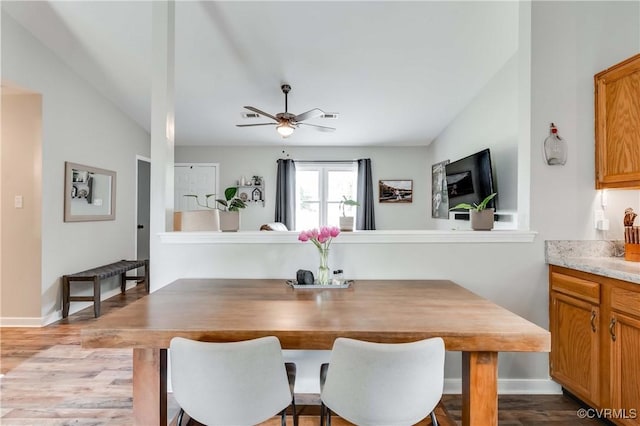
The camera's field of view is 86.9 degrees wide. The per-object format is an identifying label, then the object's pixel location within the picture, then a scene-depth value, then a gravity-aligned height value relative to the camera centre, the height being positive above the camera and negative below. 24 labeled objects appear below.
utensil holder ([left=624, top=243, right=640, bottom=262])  2.04 -0.23
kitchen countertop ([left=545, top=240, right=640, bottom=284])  2.08 -0.25
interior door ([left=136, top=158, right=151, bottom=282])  6.19 +0.05
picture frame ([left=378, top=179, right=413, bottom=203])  6.44 +0.46
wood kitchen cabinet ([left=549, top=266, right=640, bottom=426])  1.70 -0.71
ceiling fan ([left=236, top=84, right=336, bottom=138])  3.64 +1.05
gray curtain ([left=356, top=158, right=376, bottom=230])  6.38 +0.33
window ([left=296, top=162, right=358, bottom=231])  6.62 +0.42
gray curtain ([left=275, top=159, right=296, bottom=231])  6.40 +0.40
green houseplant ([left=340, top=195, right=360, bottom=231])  2.32 -0.07
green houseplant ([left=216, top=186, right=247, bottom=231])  2.29 -0.01
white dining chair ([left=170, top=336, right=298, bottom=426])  1.10 -0.56
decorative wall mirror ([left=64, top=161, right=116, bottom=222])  3.90 +0.26
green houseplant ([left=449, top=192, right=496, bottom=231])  2.28 -0.02
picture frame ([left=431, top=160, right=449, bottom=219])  5.25 +0.37
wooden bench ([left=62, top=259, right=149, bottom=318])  3.72 -0.77
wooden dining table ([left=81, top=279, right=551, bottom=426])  1.20 -0.42
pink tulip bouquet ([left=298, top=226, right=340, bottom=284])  1.92 -0.14
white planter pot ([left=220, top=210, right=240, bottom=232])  2.29 -0.05
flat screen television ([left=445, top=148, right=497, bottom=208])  3.59 +0.42
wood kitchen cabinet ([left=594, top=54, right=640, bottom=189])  2.01 +0.57
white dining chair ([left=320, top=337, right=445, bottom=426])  1.08 -0.55
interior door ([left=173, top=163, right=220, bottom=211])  6.56 +0.64
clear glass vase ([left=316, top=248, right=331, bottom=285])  1.95 -0.32
